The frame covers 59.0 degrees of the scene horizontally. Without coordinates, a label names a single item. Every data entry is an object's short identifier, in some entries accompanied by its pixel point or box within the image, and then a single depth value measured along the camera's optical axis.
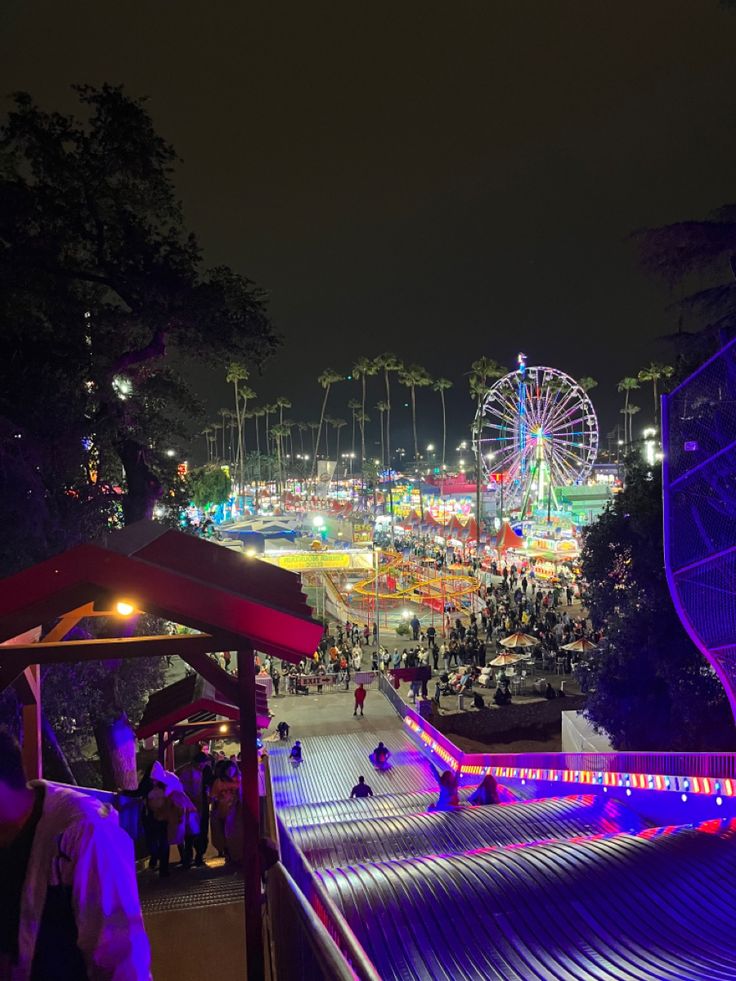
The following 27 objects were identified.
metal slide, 4.52
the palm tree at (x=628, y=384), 87.78
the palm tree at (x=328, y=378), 98.00
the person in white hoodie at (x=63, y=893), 2.07
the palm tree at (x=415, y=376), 85.56
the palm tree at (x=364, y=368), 84.75
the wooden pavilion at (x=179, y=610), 3.40
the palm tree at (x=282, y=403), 125.31
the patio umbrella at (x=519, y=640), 22.64
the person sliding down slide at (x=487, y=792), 10.33
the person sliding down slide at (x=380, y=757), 14.45
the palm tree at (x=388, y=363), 83.25
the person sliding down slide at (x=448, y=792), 9.80
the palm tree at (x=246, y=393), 98.50
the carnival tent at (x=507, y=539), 39.50
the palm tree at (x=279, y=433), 135.04
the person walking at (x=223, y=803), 6.92
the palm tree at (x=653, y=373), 76.25
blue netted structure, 8.92
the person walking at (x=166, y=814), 6.29
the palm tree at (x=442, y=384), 91.94
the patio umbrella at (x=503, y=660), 21.59
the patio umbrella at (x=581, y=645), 22.28
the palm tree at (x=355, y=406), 114.74
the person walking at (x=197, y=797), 6.70
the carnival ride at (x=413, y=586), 29.41
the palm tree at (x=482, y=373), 74.12
